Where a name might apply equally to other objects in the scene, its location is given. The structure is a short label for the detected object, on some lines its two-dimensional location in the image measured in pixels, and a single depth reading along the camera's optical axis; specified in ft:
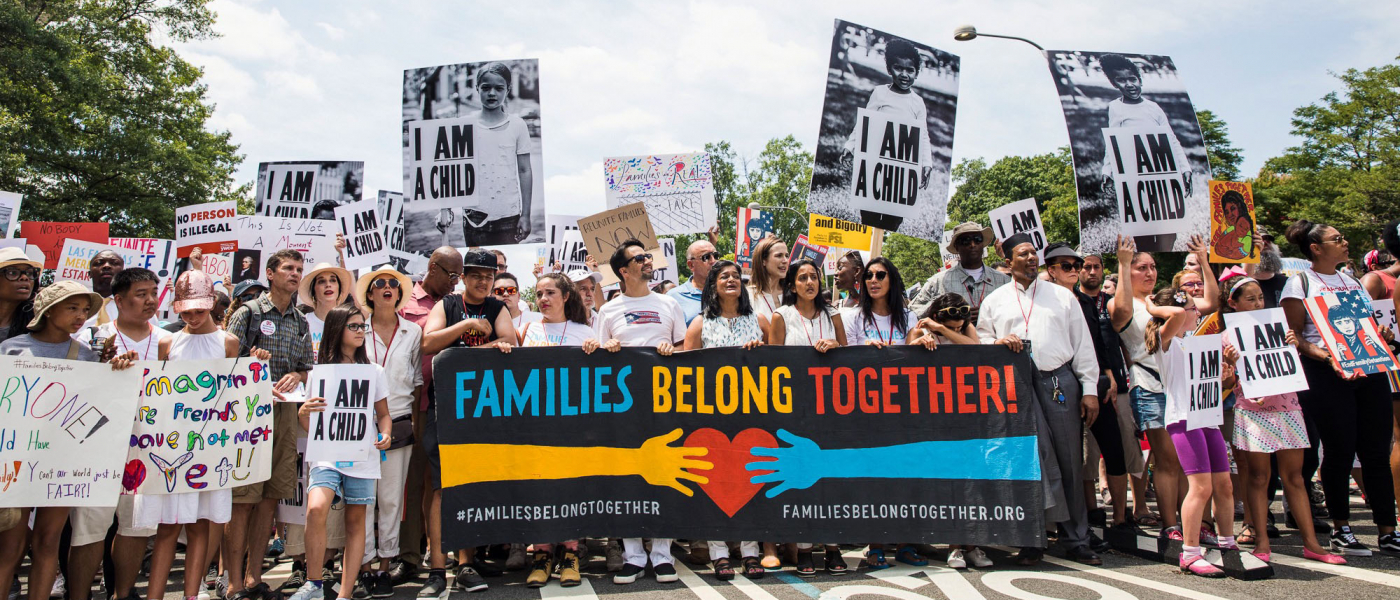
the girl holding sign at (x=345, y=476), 15.80
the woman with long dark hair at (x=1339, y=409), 18.48
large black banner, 17.54
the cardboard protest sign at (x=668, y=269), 34.93
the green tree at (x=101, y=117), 69.87
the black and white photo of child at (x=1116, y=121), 22.12
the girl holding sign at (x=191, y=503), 15.25
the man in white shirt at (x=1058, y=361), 18.07
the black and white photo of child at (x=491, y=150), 23.89
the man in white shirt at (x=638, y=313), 18.97
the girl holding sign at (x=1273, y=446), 17.93
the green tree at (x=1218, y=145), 144.36
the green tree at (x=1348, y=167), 107.24
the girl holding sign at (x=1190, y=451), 16.63
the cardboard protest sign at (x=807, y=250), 37.68
